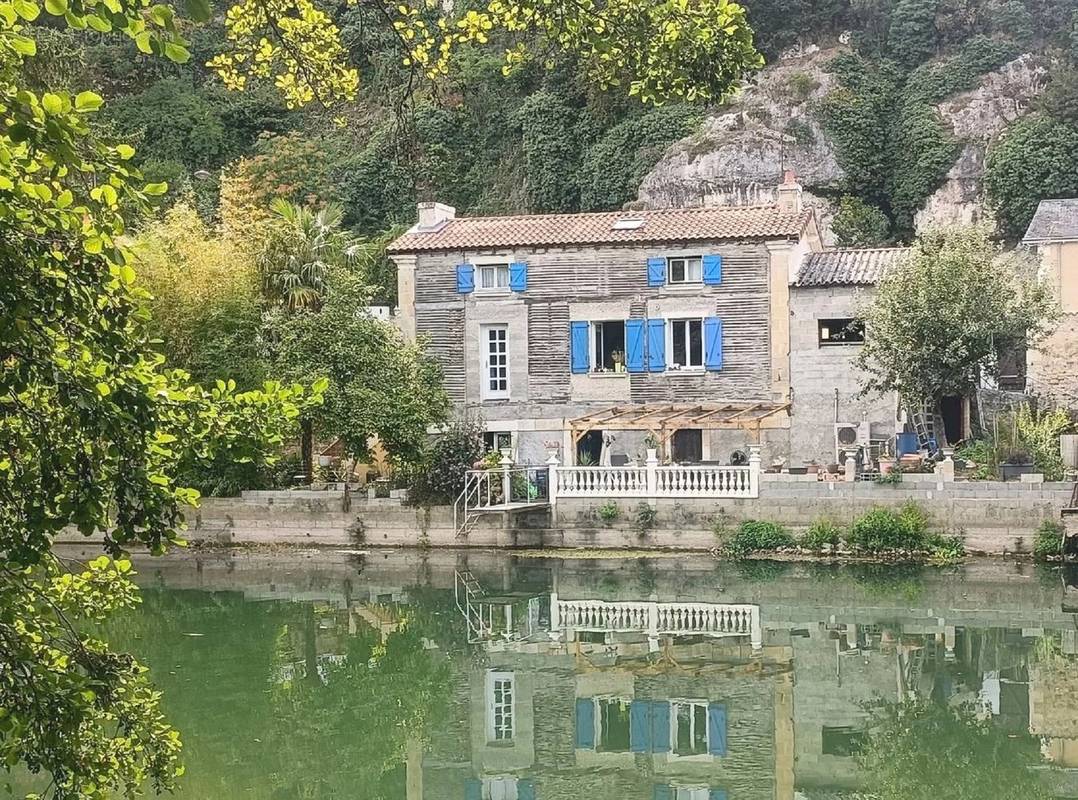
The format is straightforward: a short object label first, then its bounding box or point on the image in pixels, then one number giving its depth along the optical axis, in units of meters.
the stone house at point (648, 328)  30.36
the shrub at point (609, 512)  26.73
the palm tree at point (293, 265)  30.89
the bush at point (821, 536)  24.86
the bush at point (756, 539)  25.22
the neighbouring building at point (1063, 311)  30.48
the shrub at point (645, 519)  26.45
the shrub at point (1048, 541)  23.53
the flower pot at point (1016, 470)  24.59
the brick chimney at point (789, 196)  32.19
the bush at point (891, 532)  24.28
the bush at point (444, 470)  27.97
